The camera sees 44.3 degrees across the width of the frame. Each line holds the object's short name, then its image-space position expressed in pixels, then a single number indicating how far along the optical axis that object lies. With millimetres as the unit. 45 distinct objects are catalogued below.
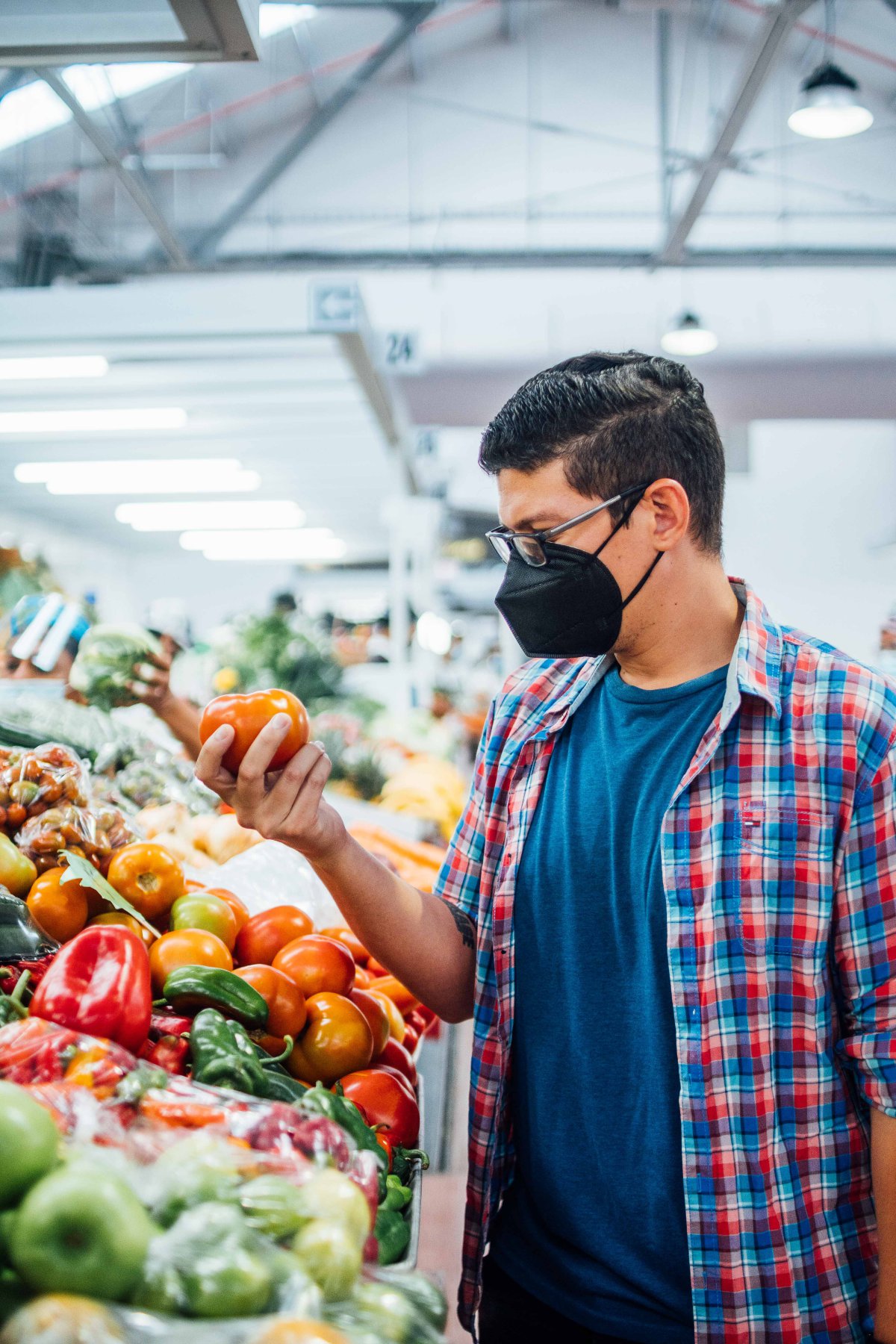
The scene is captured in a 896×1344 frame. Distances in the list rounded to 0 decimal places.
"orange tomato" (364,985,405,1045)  2093
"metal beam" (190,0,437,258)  9852
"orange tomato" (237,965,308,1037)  1665
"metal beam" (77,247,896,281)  10055
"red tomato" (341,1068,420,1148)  1630
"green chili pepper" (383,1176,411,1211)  1293
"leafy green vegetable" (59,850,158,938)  1713
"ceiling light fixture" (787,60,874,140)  7211
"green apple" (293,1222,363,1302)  873
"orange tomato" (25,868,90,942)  1720
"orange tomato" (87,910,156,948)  1771
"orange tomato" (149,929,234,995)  1644
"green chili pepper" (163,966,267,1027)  1543
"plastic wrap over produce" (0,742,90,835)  2035
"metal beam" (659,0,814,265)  6301
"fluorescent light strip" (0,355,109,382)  4367
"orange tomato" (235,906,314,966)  1943
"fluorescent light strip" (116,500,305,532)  9938
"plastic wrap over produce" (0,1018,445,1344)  776
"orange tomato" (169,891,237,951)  1857
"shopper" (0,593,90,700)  3562
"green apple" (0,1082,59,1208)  847
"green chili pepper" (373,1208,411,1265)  1169
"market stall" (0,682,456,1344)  801
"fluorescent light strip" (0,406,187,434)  5656
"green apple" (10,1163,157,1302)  790
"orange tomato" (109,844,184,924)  1891
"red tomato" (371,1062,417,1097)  1729
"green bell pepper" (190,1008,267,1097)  1319
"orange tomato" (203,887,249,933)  2043
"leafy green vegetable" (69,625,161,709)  3588
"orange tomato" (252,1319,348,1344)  750
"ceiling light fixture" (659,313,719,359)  9820
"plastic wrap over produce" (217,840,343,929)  2508
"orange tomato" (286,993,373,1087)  1688
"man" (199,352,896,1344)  1409
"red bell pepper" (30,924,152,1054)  1320
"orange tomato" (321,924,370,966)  2375
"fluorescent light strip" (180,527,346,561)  12562
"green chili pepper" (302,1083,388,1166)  1314
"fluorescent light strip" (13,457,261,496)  7449
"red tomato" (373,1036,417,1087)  1914
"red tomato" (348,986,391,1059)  1840
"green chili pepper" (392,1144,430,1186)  1532
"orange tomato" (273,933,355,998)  1788
